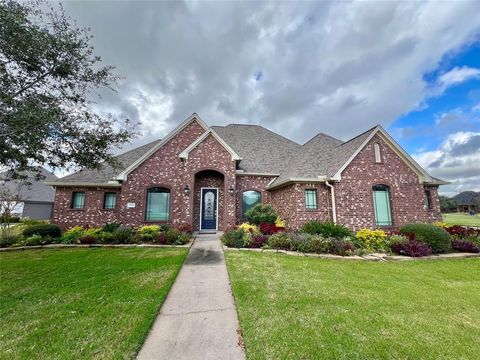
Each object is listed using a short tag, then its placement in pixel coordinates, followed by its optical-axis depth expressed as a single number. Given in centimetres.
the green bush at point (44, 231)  1159
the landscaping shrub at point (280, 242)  943
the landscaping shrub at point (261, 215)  1283
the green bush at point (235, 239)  983
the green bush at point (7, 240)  1080
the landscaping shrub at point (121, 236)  1062
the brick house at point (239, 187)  1236
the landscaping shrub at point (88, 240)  1051
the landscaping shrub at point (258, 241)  978
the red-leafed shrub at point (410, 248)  875
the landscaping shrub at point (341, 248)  880
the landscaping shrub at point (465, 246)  930
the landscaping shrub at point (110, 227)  1174
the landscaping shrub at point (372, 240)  969
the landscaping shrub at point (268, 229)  1091
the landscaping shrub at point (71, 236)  1082
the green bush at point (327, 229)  1020
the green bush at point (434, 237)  925
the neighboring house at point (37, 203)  2678
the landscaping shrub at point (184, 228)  1190
